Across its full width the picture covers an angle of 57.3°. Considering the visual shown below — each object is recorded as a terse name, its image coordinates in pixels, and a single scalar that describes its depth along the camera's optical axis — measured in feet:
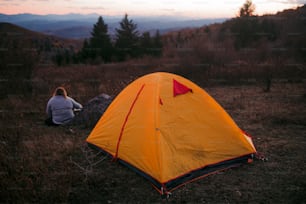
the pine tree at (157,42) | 91.35
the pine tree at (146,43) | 91.19
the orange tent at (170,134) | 14.37
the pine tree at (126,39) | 94.68
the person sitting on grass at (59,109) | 23.54
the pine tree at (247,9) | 96.84
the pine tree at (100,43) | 95.86
